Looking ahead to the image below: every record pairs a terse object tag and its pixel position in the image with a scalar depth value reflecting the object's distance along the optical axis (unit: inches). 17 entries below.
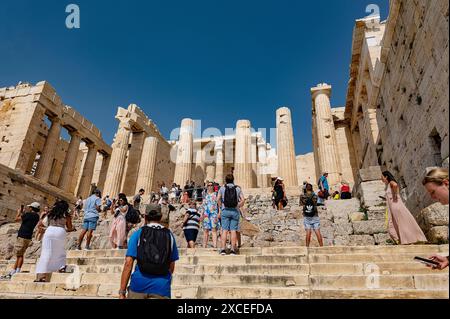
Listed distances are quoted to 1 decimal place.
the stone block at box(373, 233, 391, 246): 302.0
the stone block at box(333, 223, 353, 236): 331.0
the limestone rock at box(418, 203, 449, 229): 230.1
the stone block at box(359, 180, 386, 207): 353.7
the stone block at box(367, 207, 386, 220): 337.1
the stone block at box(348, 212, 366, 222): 346.0
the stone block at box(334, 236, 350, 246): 318.3
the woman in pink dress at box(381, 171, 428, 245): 218.4
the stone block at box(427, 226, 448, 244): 222.7
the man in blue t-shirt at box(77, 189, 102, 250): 297.9
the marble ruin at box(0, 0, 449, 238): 301.4
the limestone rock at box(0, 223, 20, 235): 498.6
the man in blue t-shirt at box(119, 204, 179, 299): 104.7
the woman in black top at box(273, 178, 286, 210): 476.1
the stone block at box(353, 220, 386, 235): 318.0
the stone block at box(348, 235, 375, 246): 310.7
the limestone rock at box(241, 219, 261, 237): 381.4
